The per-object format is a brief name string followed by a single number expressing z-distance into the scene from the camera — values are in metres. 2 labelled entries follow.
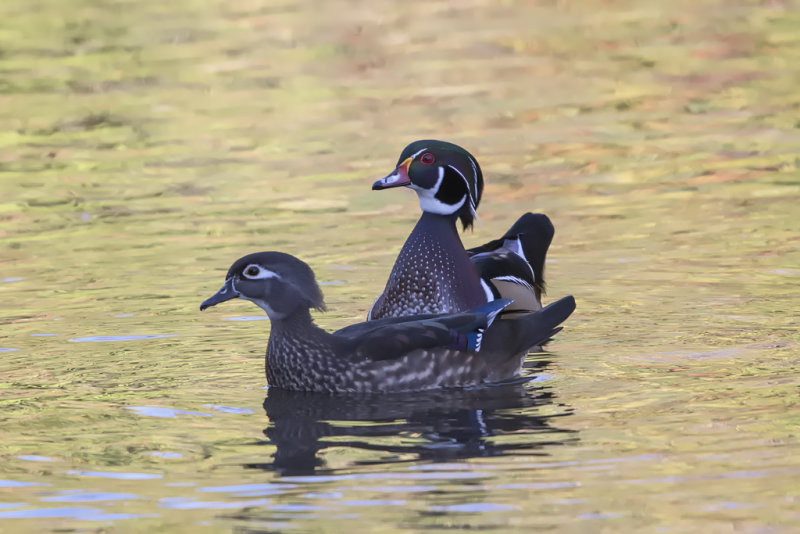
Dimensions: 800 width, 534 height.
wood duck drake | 18.53
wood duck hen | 16.64
